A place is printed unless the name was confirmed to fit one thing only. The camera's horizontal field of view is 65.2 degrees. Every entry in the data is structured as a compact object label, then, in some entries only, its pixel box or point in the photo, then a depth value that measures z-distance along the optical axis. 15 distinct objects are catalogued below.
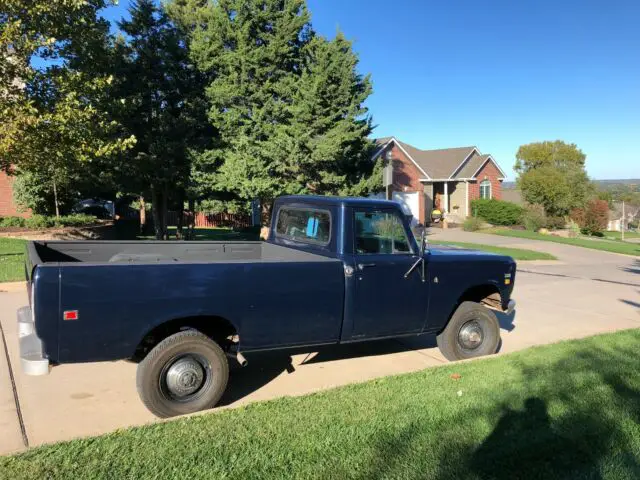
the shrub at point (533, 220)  33.75
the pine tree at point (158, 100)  17.42
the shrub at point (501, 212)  34.75
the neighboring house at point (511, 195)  54.88
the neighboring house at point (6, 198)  25.61
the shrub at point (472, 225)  32.72
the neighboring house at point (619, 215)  67.75
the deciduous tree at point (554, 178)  38.91
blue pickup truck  3.79
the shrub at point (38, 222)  19.21
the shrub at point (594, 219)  38.47
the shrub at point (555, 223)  34.72
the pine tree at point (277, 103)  18.34
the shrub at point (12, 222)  19.12
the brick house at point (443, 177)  34.53
